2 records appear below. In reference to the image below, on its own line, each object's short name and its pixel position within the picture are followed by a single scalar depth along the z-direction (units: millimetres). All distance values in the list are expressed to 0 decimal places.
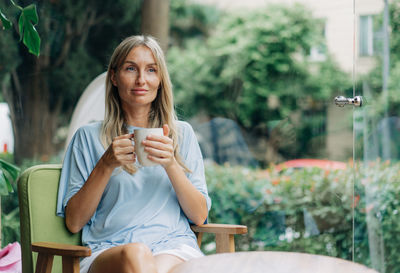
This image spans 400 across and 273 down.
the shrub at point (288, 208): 3162
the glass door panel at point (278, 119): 3258
